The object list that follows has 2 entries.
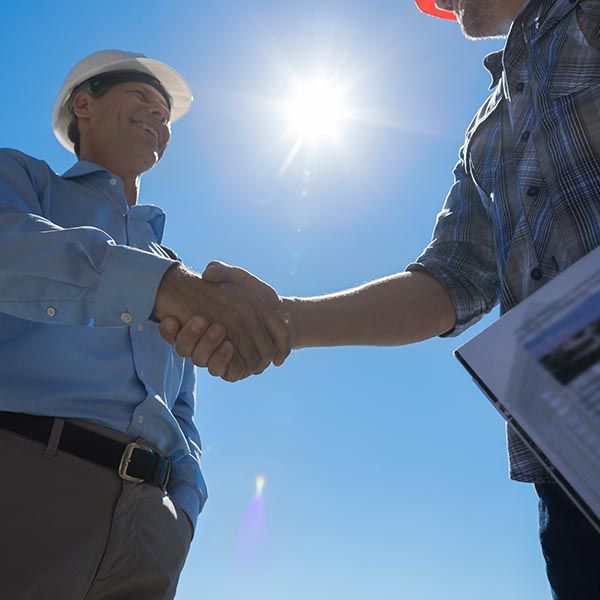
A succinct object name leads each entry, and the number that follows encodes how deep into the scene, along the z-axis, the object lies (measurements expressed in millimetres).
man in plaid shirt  507
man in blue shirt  652
